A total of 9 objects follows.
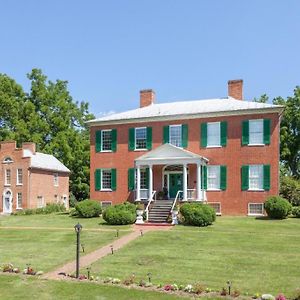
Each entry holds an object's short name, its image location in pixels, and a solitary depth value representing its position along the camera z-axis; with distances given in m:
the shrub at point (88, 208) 29.22
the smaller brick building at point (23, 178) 40.75
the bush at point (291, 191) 31.06
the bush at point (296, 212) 27.33
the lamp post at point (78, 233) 13.43
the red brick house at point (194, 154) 28.98
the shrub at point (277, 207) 26.28
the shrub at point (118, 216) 25.22
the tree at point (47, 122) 50.38
